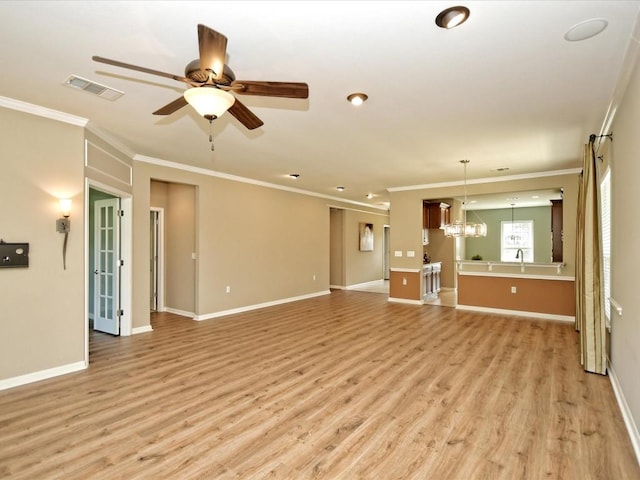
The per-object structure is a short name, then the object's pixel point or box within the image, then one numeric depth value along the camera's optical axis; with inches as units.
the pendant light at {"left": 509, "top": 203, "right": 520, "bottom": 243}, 455.5
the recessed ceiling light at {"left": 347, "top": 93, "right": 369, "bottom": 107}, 123.7
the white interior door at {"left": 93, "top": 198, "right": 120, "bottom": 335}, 208.8
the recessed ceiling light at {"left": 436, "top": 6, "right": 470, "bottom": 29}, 78.5
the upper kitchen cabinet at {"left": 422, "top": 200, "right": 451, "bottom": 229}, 358.6
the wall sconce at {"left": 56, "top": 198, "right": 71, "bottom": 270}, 147.5
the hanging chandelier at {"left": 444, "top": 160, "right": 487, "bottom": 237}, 275.7
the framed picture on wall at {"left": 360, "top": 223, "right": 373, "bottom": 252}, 436.9
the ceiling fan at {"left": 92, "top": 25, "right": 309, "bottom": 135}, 76.1
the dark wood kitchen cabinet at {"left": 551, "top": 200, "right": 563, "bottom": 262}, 305.1
